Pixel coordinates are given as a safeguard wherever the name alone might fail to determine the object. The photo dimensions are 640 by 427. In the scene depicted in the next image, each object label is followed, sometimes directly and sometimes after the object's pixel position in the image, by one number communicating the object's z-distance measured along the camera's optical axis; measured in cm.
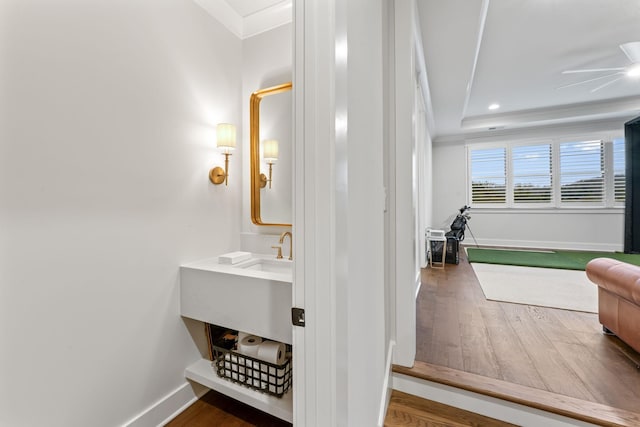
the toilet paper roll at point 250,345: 150
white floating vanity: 131
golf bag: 436
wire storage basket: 141
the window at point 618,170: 507
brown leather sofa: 162
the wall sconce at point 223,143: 183
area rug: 266
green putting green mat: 416
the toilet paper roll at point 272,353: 143
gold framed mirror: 197
